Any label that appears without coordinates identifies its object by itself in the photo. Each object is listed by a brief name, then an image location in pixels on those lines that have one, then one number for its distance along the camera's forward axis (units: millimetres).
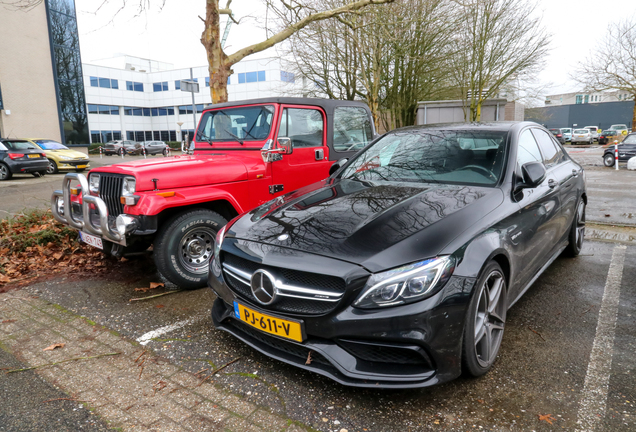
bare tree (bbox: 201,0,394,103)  8492
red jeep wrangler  3861
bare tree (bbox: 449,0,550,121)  20688
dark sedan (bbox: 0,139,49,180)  15812
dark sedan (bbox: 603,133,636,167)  16272
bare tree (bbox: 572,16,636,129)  25641
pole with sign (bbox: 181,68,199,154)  10391
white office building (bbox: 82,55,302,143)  47719
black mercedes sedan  2174
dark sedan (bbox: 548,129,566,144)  38881
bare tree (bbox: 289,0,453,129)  16594
